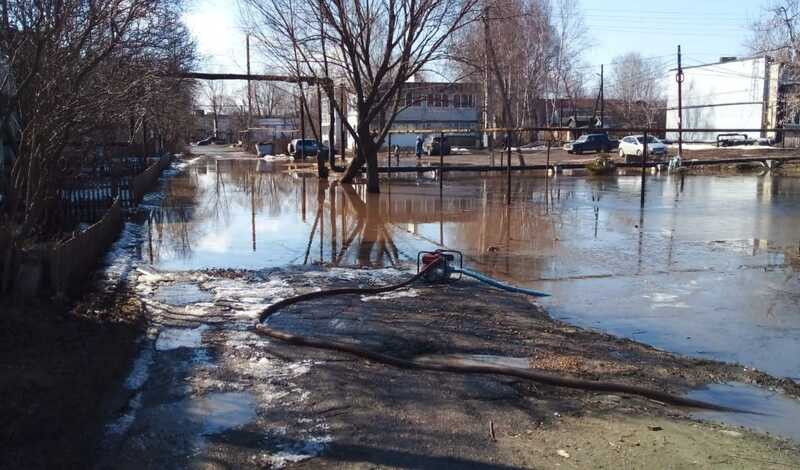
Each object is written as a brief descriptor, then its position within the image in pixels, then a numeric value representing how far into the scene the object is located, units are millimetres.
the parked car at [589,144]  56500
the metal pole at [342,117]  27325
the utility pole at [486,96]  28391
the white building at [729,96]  65188
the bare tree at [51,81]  7383
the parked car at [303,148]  54616
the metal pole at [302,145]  52594
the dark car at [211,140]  116606
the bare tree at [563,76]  64250
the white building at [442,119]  71312
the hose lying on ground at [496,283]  10266
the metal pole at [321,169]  35594
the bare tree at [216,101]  111762
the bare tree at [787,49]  34781
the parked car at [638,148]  47688
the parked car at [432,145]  57700
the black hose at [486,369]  5953
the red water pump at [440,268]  10477
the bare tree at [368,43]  24047
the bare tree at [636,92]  83250
